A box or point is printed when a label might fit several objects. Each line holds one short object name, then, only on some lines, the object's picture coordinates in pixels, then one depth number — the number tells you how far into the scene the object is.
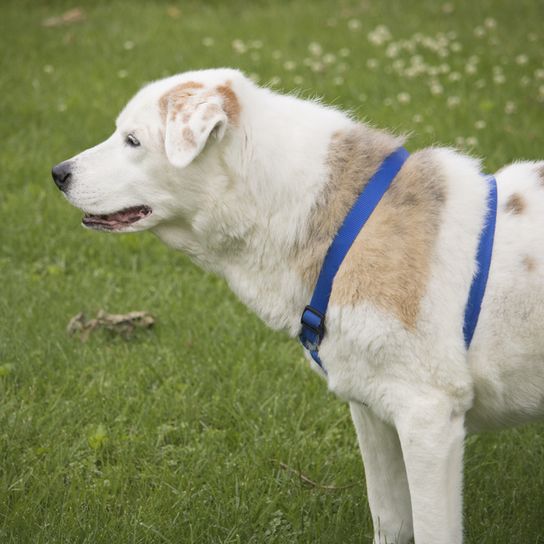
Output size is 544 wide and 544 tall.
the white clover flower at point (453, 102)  8.09
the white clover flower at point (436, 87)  8.33
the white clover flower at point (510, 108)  7.96
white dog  3.16
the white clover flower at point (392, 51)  9.15
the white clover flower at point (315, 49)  9.23
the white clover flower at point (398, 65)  8.83
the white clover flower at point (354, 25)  10.11
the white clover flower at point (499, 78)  8.53
